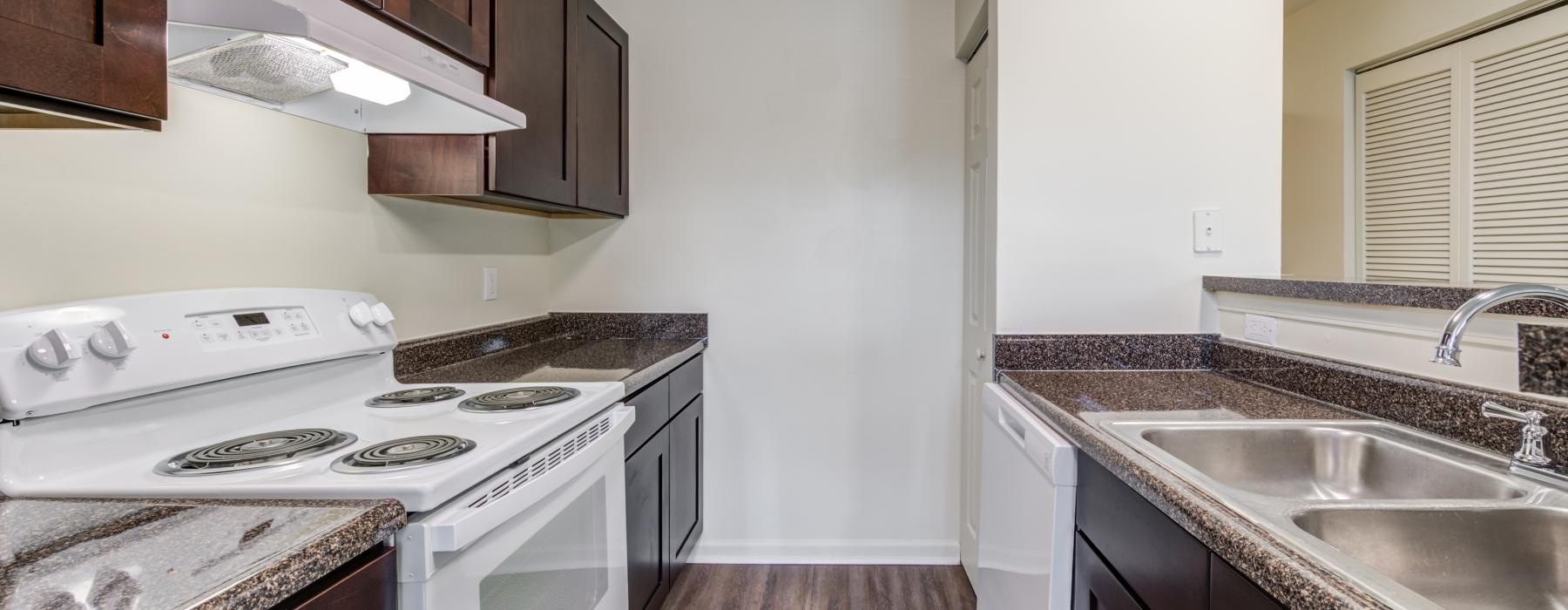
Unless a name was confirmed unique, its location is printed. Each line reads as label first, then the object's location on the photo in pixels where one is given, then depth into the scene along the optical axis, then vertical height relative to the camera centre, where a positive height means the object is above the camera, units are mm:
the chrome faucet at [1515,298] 740 -58
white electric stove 796 -224
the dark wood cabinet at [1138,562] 712 -349
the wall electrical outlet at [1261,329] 1468 -70
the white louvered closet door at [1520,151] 1822 +464
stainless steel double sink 704 -267
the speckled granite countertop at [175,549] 531 -248
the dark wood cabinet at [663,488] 1658 -577
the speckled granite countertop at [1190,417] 579 -225
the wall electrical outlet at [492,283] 2000 +48
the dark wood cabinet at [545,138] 1447 +482
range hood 811 +367
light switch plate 1668 +185
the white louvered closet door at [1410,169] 2145 +477
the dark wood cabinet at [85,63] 596 +242
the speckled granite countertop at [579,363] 1572 -185
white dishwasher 1125 -435
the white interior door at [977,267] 1845 +106
